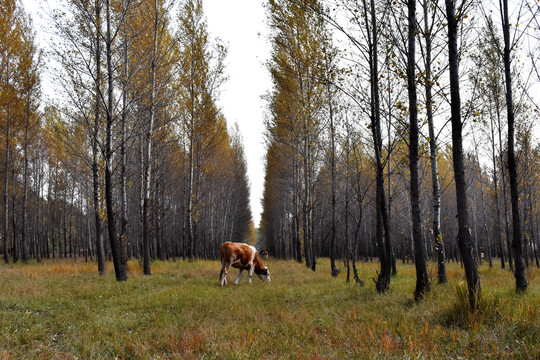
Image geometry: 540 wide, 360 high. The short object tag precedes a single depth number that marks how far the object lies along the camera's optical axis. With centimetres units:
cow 1002
